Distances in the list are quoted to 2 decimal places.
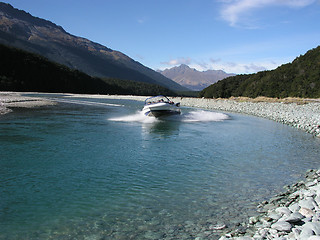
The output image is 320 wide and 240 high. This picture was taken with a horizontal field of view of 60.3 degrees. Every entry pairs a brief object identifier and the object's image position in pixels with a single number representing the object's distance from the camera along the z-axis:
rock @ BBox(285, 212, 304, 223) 6.05
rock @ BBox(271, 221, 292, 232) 5.72
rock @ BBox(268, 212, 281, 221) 6.63
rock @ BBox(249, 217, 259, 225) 6.84
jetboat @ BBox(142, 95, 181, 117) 31.72
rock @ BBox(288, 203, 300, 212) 6.90
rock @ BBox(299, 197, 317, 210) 6.88
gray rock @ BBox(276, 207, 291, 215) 6.79
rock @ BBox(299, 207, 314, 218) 6.35
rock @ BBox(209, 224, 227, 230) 6.72
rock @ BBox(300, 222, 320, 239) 5.20
